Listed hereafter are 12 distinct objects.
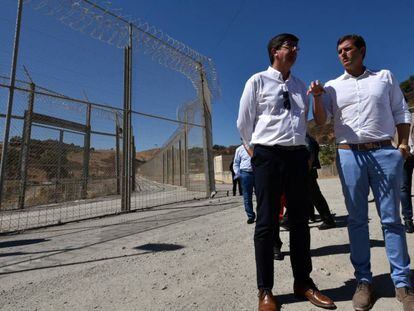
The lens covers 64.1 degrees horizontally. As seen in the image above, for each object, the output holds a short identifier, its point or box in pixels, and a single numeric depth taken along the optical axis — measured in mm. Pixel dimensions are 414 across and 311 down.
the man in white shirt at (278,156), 2363
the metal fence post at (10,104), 5258
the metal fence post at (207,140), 11242
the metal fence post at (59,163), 8391
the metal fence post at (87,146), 9458
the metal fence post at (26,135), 8172
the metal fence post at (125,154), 7914
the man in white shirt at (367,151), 2338
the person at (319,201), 4859
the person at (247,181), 5766
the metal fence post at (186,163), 12184
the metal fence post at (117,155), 9487
